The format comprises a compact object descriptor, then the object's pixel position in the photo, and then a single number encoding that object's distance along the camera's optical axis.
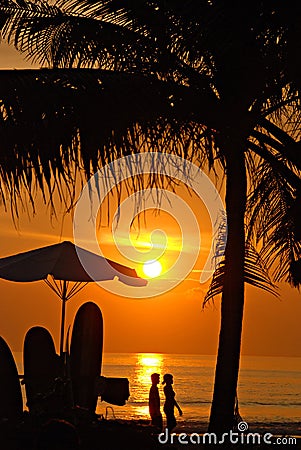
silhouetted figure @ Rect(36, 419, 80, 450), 9.63
